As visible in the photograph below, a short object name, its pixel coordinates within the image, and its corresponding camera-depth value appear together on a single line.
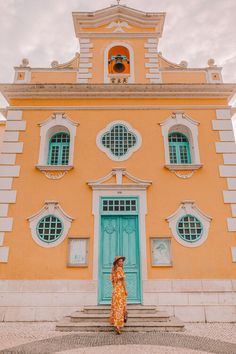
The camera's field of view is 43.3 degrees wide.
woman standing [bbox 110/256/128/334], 6.80
